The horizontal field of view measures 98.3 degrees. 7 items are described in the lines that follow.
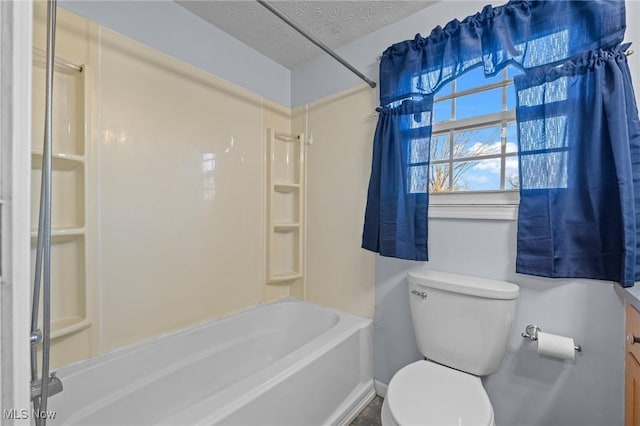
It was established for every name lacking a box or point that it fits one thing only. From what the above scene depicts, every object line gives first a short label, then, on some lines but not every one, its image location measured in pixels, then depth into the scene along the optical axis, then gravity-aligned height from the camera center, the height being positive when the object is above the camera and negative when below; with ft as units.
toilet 3.21 -2.03
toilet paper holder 3.95 -1.70
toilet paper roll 3.61 -1.75
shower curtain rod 3.59 +2.67
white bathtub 3.55 -2.58
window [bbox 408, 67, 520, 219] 4.39 +1.09
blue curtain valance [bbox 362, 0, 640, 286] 3.34 +1.20
